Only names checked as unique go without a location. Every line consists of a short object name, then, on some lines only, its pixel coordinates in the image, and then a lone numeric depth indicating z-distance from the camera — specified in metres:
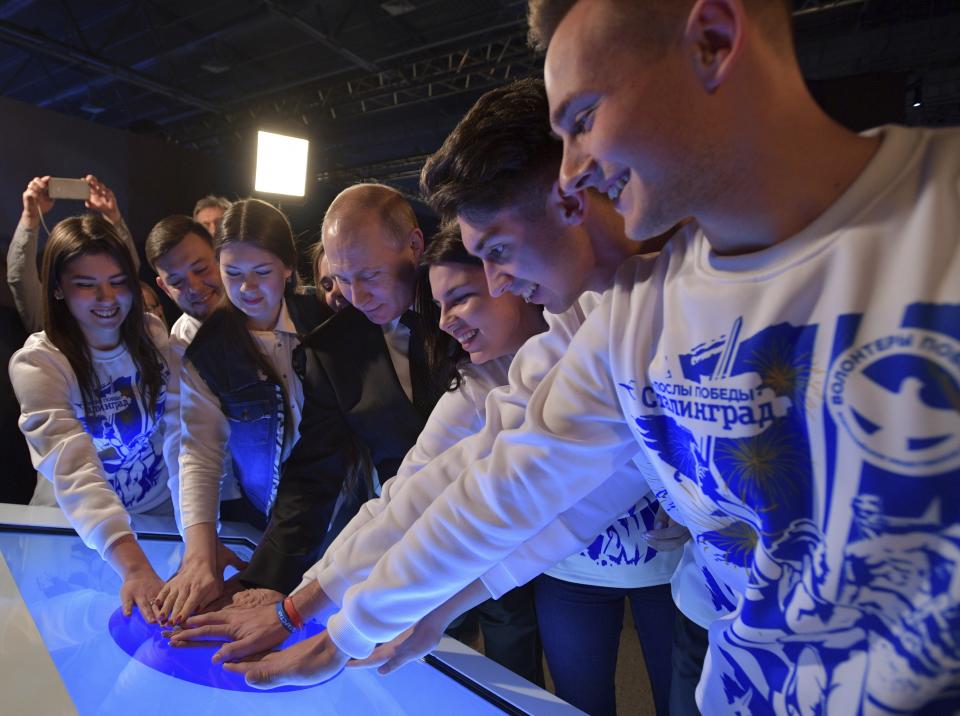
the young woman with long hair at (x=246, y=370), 1.53
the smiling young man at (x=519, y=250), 0.94
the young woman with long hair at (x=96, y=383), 1.41
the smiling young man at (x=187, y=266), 1.93
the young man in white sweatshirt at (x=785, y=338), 0.45
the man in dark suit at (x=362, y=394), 1.33
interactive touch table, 0.79
